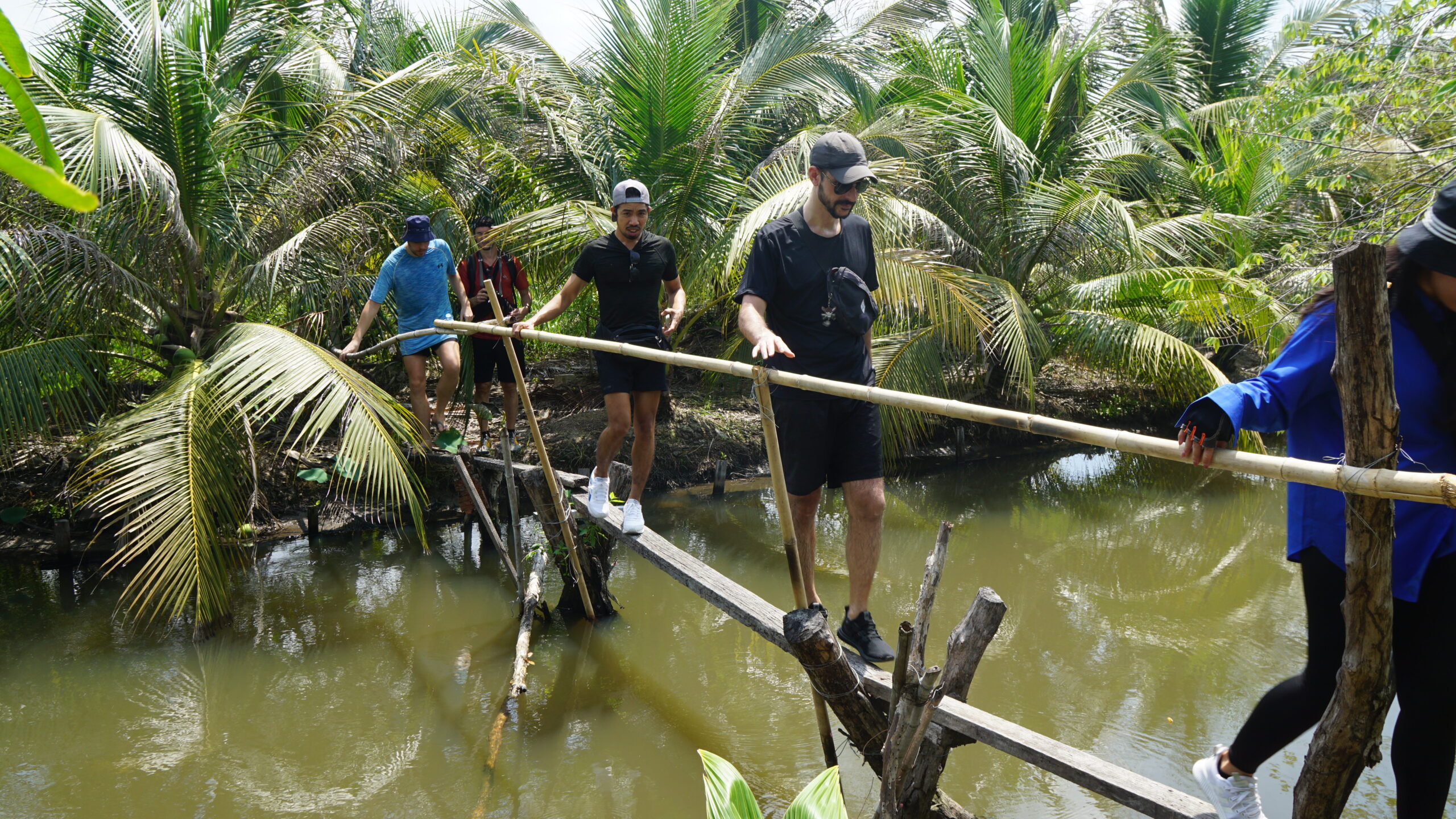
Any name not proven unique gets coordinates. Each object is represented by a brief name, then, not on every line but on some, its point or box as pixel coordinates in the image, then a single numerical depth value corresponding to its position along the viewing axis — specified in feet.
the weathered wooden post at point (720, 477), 28.27
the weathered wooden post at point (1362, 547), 5.82
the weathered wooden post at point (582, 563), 18.11
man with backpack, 23.30
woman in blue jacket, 6.55
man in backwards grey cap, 15.55
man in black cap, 11.31
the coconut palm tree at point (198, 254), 17.40
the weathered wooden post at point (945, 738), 9.51
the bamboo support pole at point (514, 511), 18.97
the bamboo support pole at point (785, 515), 10.52
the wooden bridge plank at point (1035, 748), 8.23
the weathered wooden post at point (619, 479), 18.06
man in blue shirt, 20.95
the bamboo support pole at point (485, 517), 18.92
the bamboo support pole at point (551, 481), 15.87
